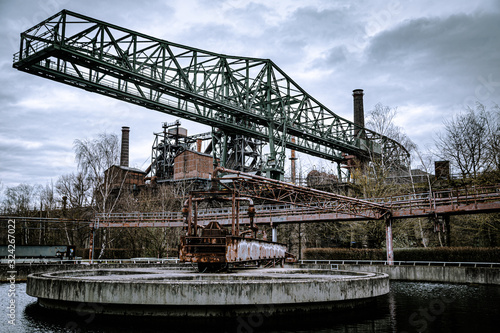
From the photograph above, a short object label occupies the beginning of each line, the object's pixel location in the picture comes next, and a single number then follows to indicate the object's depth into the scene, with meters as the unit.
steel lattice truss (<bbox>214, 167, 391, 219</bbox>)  20.34
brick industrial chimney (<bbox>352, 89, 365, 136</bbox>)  64.06
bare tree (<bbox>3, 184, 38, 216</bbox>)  53.64
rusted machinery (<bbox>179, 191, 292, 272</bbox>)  15.94
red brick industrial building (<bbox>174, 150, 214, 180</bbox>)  63.66
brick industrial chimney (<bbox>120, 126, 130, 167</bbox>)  73.19
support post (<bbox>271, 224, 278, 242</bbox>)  34.69
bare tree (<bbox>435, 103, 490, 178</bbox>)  33.03
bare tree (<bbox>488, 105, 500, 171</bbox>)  29.94
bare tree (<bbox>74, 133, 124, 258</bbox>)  39.88
